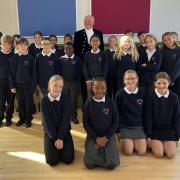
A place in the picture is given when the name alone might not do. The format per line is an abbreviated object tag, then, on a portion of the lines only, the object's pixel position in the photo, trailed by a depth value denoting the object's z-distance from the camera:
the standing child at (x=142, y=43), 4.02
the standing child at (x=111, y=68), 3.95
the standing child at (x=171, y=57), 3.85
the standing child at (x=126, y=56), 3.78
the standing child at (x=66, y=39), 4.46
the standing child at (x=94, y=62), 3.93
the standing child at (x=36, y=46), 4.55
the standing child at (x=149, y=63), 3.77
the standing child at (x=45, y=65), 3.86
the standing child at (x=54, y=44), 4.18
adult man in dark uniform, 4.48
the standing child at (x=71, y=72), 3.96
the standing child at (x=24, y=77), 3.78
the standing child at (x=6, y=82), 3.82
